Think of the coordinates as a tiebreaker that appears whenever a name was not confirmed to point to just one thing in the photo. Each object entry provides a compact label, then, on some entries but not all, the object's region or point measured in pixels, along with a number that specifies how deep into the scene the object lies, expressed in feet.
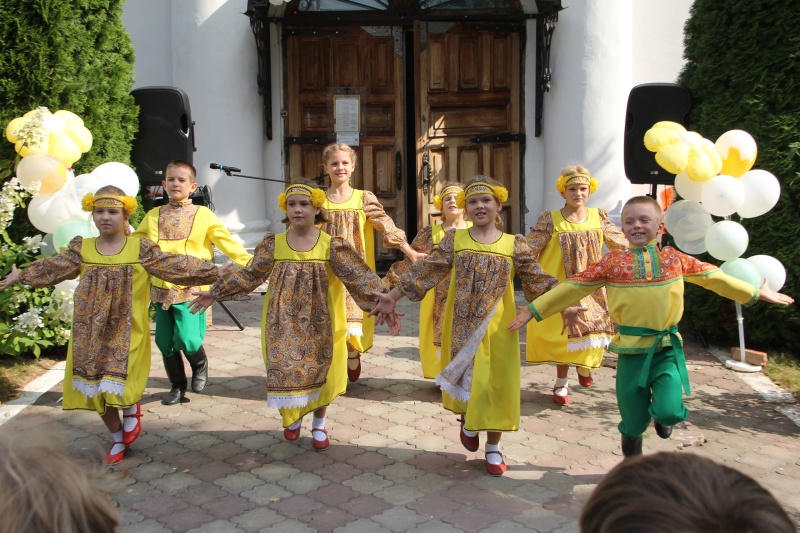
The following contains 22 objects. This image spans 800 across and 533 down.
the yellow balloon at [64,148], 19.01
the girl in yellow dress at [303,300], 16.81
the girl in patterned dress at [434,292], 20.51
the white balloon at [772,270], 19.07
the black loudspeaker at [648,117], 26.11
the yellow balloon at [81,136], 19.61
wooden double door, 34.78
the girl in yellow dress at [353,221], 21.45
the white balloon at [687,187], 19.22
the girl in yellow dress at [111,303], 16.63
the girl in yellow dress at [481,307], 15.87
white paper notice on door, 35.14
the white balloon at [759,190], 18.92
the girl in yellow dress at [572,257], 20.17
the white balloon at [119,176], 20.07
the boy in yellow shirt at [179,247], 19.93
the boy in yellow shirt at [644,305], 14.74
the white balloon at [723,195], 18.48
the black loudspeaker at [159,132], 27.81
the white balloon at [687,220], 19.57
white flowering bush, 17.86
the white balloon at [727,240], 18.72
